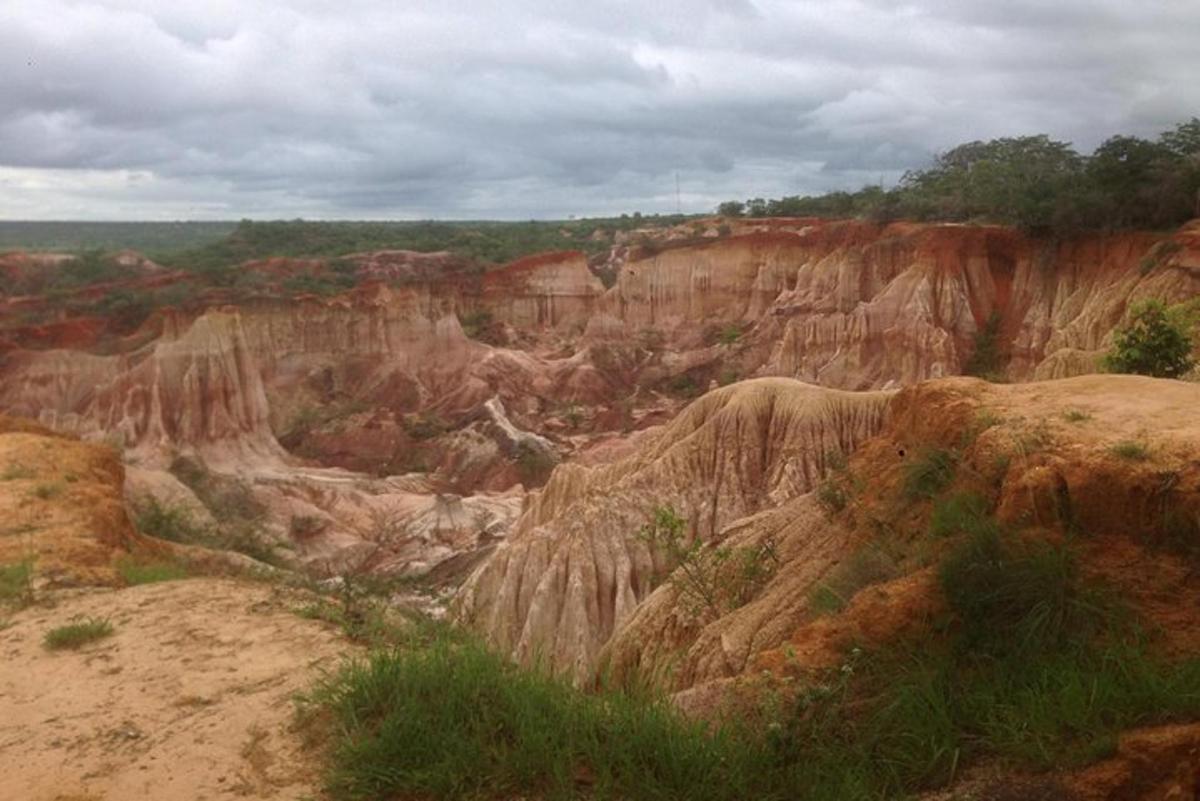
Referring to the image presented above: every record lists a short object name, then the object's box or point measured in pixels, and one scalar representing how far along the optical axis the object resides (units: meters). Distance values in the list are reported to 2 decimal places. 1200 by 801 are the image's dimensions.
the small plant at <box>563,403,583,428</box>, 39.19
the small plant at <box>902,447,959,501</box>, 6.70
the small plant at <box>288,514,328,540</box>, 26.80
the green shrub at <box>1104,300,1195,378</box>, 13.10
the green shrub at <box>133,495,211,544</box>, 15.57
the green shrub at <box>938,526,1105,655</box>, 4.46
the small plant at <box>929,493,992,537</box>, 5.53
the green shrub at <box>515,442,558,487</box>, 32.66
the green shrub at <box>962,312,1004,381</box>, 30.66
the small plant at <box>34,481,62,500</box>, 10.81
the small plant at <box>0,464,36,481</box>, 11.59
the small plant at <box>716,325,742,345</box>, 44.34
